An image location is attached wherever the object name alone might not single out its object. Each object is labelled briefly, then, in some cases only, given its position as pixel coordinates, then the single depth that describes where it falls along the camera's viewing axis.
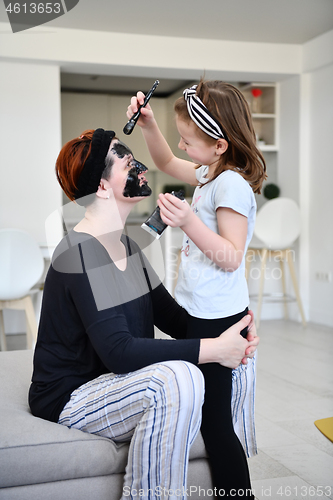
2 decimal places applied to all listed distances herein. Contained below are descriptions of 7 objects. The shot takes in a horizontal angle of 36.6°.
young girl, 1.13
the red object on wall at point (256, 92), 4.78
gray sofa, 1.05
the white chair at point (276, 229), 4.27
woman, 1.02
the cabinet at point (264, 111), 4.81
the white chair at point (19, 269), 3.04
